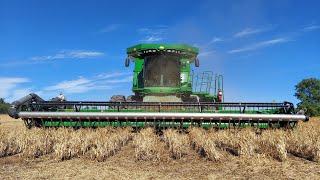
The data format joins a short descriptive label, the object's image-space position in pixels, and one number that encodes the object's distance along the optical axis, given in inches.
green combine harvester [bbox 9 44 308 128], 260.6
